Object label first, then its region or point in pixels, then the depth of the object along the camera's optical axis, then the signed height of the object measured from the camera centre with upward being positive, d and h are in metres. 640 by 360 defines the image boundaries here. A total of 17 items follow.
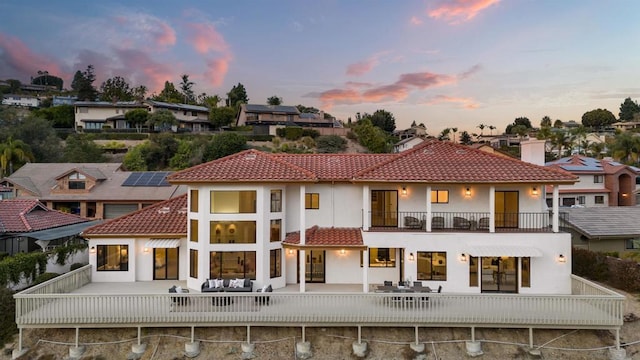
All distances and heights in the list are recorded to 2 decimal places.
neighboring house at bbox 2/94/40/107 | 119.69 +27.42
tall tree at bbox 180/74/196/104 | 120.44 +31.19
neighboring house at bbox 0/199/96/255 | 20.61 -2.69
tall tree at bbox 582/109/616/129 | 124.19 +21.15
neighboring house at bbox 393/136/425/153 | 78.75 +8.15
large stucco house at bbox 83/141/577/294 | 16.75 -2.26
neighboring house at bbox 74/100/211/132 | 75.19 +14.30
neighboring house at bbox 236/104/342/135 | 81.38 +14.59
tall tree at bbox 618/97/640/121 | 136.88 +26.88
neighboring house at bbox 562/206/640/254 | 23.66 -3.19
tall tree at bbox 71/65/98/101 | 106.06 +27.48
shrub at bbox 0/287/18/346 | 14.73 -5.47
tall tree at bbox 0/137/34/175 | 45.19 +3.42
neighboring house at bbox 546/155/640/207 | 37.33 -0.51
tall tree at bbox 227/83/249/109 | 105.39 +24.70
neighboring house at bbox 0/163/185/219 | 35.28 -0.90
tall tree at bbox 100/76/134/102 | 108.06 +28.08
